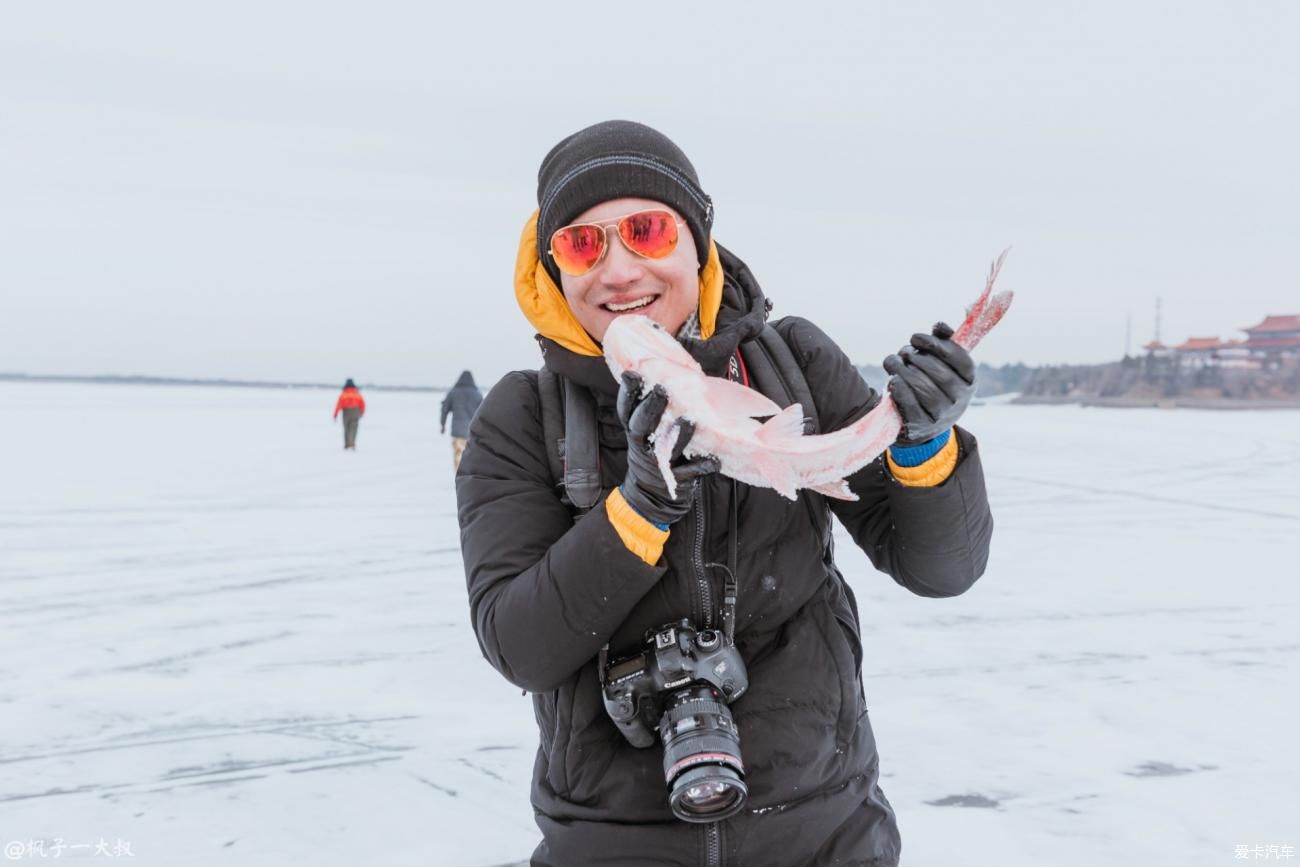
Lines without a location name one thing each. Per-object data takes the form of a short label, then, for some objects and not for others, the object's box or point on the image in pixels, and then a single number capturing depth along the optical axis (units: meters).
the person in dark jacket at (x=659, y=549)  1.65
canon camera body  1.58
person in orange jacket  19.61
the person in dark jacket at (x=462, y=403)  15.01
